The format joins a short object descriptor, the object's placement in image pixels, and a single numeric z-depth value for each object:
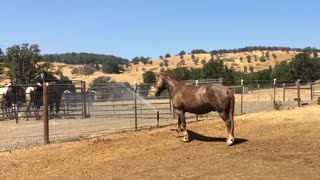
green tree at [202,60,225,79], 41.75
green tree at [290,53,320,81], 46.06
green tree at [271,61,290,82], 46.50
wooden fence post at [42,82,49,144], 9.15
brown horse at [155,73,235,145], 8.48
